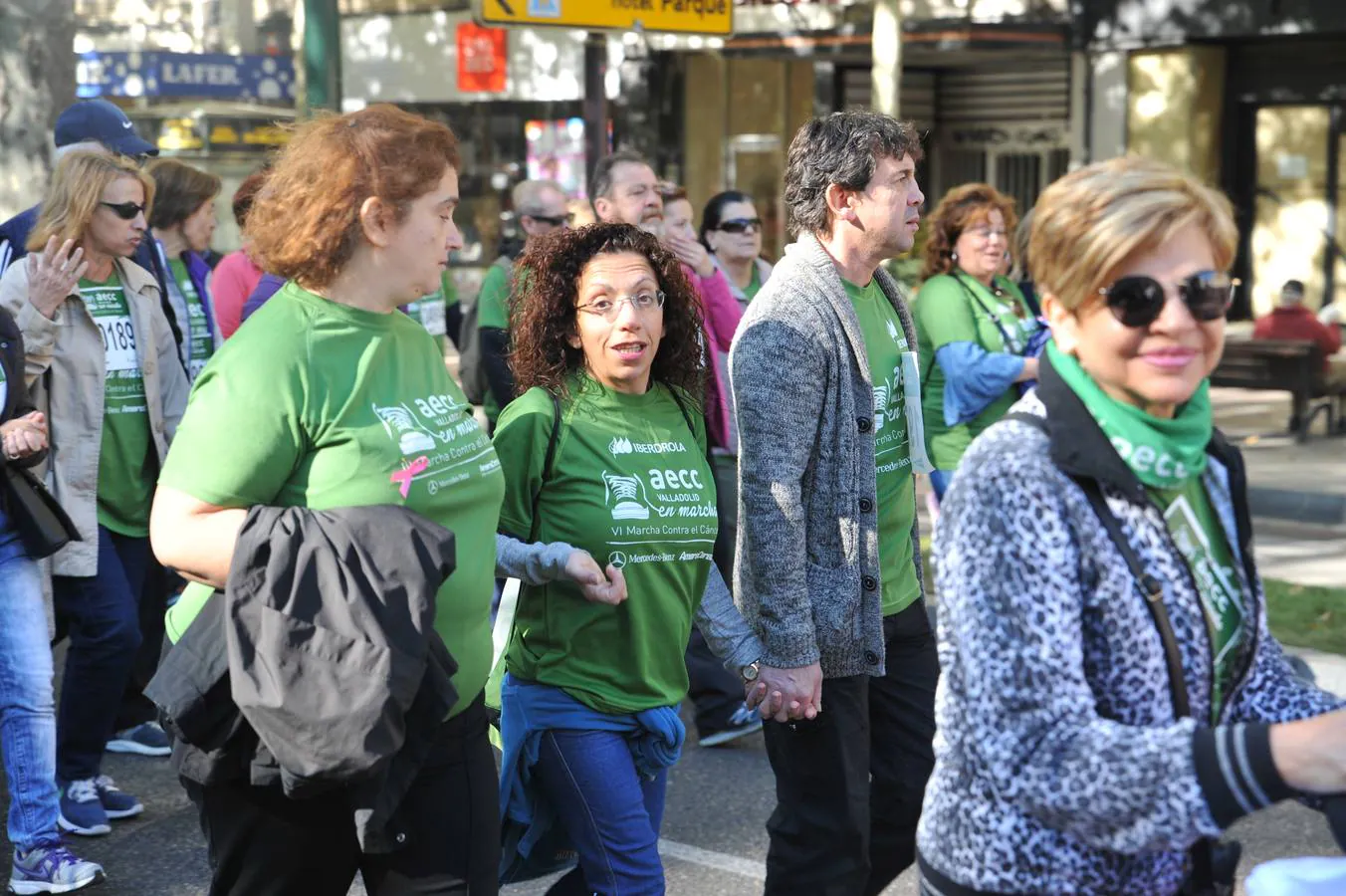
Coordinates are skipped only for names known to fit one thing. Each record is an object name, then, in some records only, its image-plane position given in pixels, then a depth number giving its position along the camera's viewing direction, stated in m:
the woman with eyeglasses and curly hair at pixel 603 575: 3.56
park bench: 13.19
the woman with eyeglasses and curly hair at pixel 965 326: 6.76
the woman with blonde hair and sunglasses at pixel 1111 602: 2.03
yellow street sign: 9.16
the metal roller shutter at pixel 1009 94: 21.41
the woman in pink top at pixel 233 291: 7.11
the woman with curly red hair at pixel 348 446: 2.84
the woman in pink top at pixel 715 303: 6.32
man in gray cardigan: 3.67
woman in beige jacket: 5.08
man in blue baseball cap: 6.07
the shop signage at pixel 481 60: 23.30
